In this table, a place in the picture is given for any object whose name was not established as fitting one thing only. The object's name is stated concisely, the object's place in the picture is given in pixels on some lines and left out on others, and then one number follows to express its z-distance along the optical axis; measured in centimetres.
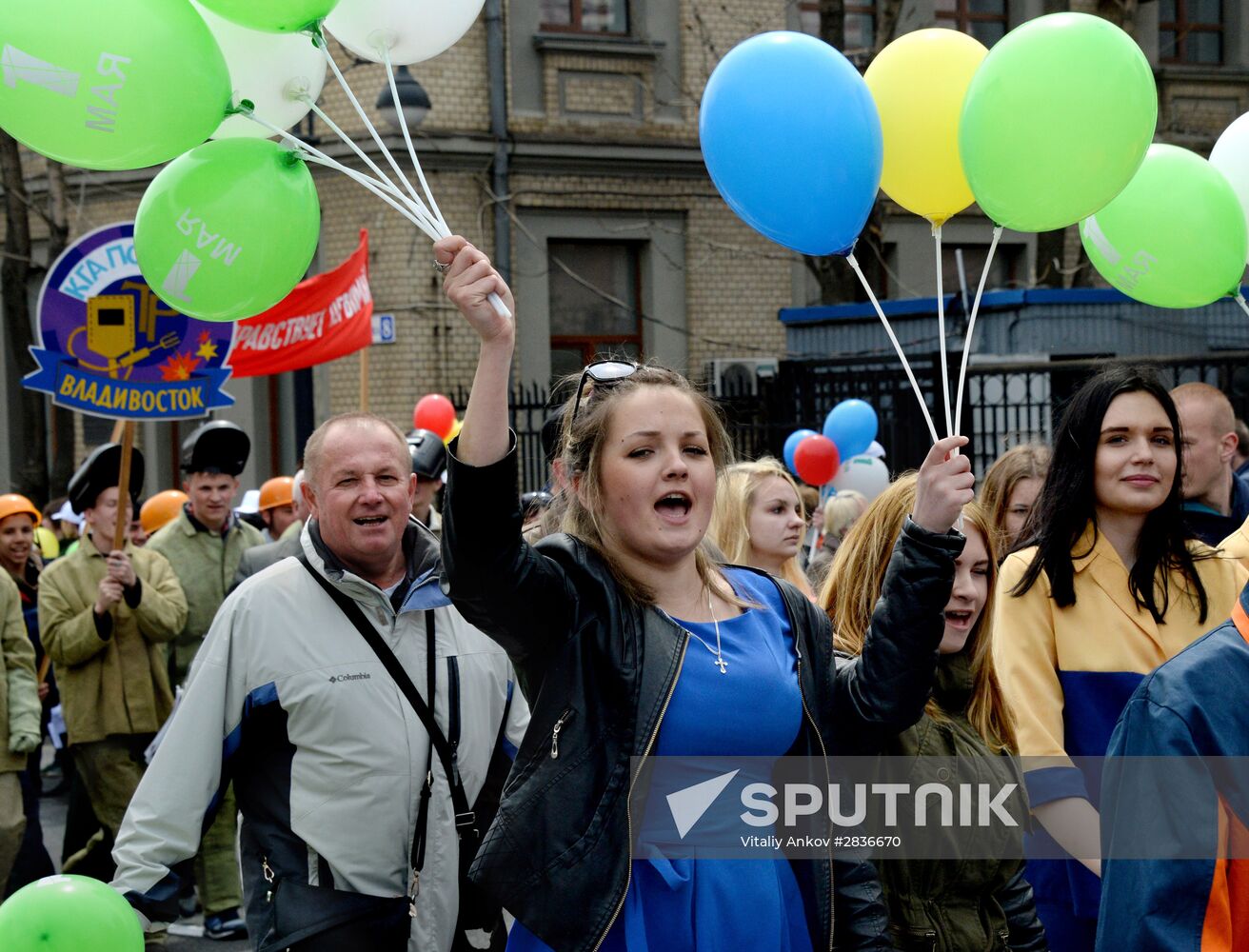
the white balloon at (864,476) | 1047
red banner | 1123
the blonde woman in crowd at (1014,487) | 550
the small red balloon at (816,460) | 1009
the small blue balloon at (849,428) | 1070
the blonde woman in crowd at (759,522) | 566
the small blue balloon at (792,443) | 1064
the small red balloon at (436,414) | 1132
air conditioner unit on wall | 1788
